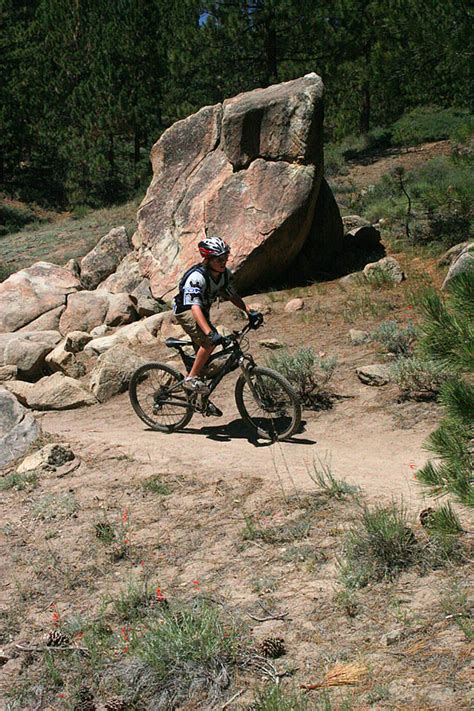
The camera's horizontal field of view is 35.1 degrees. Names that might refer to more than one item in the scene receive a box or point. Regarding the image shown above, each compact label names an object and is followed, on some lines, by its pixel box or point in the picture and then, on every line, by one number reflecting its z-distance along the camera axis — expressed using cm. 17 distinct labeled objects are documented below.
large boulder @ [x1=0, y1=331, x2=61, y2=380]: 1052
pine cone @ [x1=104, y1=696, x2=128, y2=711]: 343
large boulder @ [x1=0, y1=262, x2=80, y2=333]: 1223
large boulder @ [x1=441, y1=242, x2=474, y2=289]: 823
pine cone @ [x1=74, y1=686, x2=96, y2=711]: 349
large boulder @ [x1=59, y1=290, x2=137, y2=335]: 1179
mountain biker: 671
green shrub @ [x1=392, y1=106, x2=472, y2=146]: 2098
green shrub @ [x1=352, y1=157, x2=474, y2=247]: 1136
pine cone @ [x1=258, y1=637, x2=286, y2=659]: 360
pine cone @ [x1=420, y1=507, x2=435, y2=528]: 423
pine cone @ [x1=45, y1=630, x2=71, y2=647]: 401
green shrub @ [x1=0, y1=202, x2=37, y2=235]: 2641
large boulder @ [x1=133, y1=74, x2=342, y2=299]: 1088
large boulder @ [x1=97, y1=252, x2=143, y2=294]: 1265
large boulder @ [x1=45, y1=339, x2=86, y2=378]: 1023
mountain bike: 683
